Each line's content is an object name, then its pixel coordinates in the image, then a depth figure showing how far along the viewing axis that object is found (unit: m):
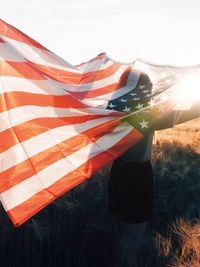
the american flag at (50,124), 1.82
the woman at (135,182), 2.17
